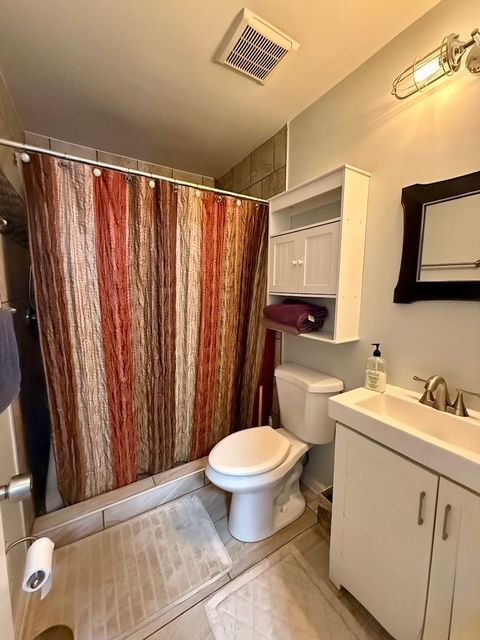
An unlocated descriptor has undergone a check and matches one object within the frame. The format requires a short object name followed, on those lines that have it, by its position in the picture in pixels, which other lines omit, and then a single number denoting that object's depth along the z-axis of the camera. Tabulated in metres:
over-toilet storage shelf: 1.29
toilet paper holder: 0.74
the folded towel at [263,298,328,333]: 1.50
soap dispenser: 1.22
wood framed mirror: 0.98
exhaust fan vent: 1.08
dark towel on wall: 0.58
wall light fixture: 0.88
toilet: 1.32
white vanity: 0.76
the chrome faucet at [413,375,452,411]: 1.03
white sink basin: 0.76
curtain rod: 1.07
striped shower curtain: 1.31
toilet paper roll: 0.74
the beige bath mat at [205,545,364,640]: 1.04
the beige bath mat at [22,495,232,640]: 1.09
